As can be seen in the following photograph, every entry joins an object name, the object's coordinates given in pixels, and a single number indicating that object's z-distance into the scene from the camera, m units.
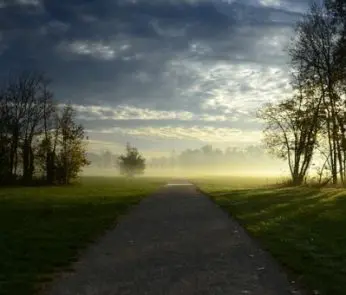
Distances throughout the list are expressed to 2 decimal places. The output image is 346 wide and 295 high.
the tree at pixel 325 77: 41.16
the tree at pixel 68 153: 68.50
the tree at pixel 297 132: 47.56
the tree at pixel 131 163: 127.19
